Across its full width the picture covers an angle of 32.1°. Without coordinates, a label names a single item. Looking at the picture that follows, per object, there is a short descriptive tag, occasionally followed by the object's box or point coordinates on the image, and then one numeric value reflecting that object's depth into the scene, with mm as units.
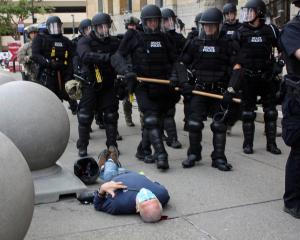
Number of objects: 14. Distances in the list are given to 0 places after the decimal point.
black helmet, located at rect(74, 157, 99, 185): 5789
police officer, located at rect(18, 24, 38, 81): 11273
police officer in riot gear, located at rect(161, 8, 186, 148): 7898
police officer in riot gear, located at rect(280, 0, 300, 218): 4391
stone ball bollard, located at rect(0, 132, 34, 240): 3207
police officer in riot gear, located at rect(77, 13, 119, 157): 6875
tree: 47062
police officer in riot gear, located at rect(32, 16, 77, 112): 9109
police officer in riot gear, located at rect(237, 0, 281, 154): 6789
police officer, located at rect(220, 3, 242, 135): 8927
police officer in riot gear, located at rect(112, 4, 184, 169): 6449
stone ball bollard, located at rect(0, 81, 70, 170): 5293
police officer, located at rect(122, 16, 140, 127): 9052
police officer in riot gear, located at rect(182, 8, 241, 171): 6348
